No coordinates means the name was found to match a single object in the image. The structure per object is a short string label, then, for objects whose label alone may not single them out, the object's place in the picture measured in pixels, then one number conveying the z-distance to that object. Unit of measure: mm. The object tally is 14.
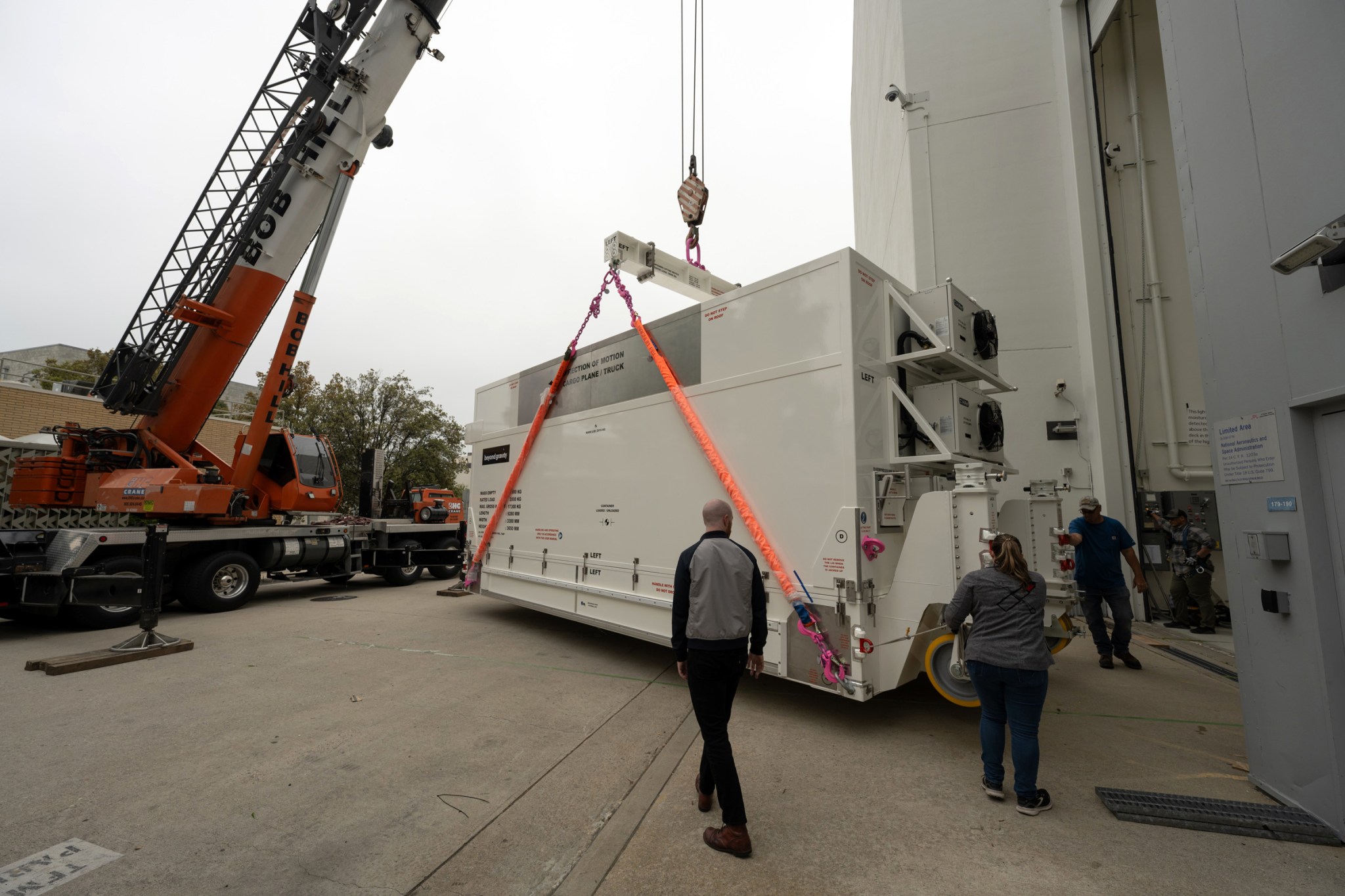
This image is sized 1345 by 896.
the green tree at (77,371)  19406
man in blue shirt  5398
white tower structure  2762
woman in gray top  2881
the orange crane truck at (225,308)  7961
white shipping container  3863
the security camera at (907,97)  9609
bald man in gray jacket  2586
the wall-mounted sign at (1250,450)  2965
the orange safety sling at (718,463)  3965
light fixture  2393
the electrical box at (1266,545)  2887
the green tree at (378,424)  20234
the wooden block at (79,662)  5191
